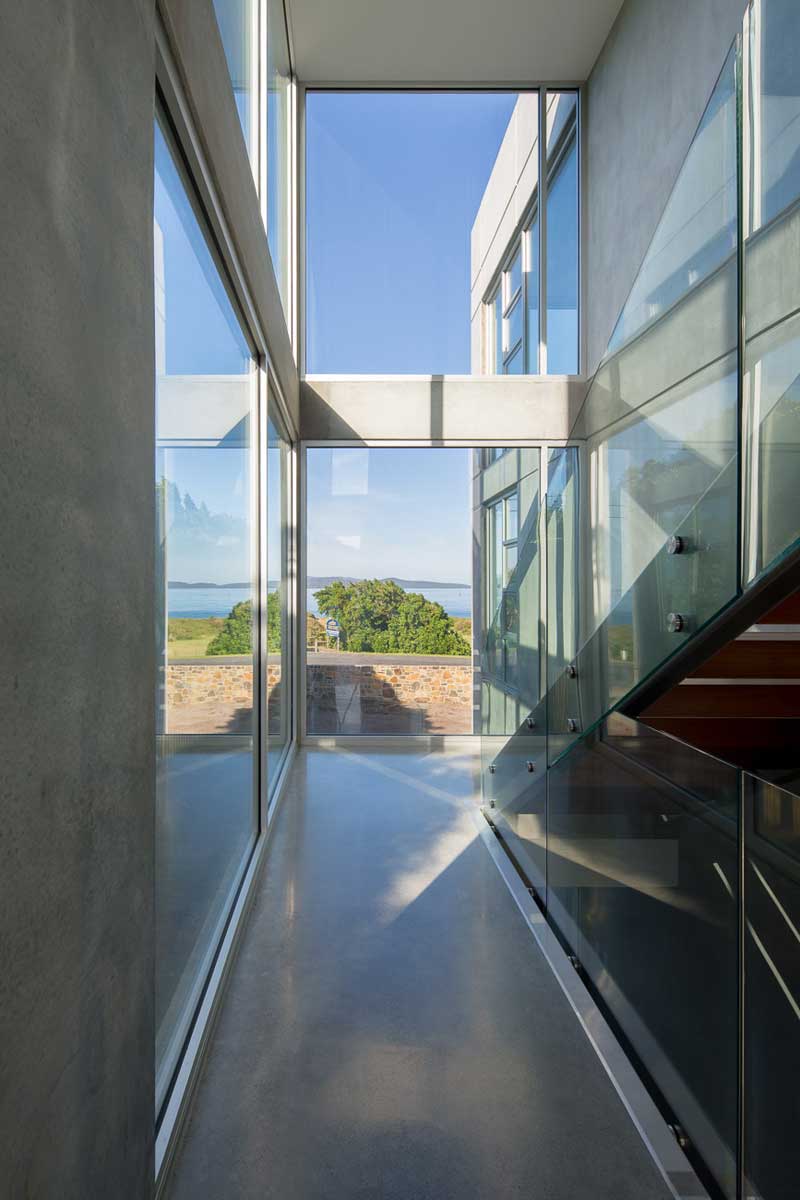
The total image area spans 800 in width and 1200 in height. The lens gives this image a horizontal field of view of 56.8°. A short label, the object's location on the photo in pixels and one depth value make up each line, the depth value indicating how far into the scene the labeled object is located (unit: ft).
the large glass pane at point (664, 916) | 4.82
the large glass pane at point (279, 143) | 13.91
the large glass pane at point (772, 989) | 3.88
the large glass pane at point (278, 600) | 14.66
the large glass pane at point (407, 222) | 20.17
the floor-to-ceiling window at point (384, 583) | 20.43
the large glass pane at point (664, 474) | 5.72
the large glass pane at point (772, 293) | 4.75
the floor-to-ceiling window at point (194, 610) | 6.12
